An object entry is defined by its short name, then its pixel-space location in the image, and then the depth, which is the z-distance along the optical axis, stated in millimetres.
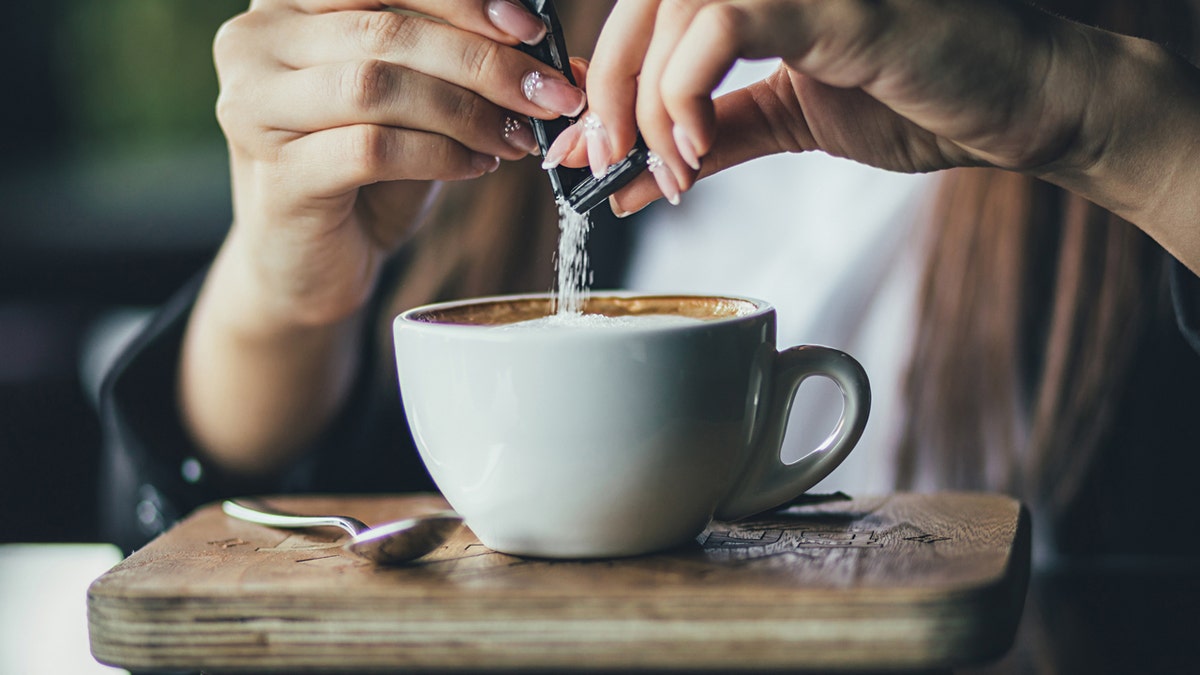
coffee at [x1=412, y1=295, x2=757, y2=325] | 691
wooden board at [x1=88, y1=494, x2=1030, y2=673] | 492
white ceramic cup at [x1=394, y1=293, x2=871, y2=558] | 551
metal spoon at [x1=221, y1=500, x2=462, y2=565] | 582
